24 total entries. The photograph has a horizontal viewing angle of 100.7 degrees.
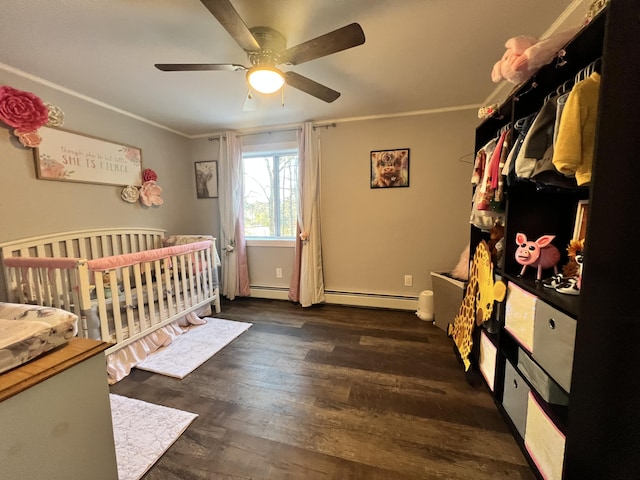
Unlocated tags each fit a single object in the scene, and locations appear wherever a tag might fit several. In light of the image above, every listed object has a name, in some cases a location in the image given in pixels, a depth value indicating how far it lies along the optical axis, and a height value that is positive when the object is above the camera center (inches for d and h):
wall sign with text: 84.0 +18.6
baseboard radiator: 119.0 -41.4
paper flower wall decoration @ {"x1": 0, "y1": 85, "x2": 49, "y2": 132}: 71.7 +28.7
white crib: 68.5 -20.3
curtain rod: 119.7 +38.0
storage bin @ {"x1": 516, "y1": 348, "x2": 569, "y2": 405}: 41.9 -28.7
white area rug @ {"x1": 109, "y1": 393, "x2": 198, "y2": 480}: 47.7 -45.0
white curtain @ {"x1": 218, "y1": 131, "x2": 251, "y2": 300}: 130.1 -4.5
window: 131.8 +8.5
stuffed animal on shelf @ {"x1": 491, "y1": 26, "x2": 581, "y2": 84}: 40.6 +25.4
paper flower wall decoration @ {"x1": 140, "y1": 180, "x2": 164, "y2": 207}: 115.7 +8.0
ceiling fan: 47.0 +32.4
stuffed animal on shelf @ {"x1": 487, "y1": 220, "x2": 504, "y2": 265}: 64.4 -7.8
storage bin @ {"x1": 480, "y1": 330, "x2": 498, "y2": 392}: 60.7 -35.7
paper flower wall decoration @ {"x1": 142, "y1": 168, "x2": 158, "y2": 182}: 116.3 +15.9
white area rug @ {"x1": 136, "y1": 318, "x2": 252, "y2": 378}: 76.8 -44.9
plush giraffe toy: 61.6 -22.8
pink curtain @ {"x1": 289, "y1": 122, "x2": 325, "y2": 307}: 120.6 -7.0
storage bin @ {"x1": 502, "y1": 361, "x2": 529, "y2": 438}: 48.1 -36.1
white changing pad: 29.5 -14.9
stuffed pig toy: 49.6 -8.4
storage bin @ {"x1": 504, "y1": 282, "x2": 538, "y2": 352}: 46.3 -19.7
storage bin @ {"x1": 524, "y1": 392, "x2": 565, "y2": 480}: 38.1 -35.9
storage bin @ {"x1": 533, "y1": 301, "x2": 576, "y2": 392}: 36.4 -19.6
